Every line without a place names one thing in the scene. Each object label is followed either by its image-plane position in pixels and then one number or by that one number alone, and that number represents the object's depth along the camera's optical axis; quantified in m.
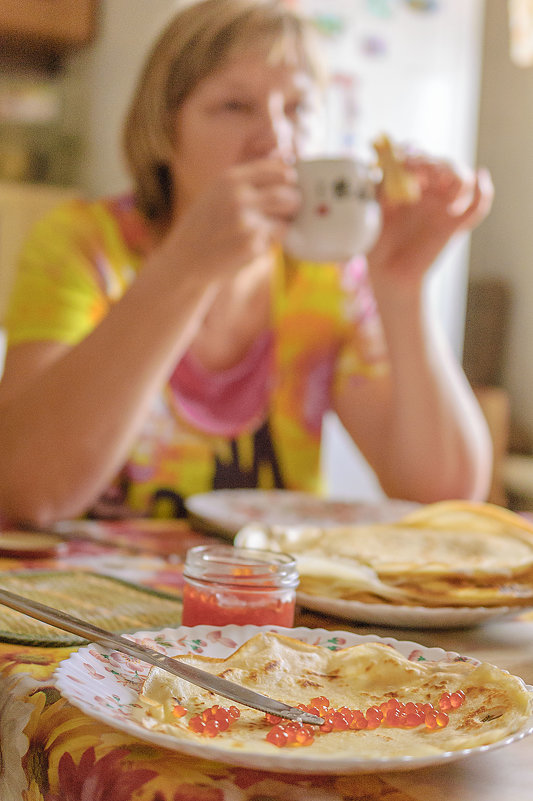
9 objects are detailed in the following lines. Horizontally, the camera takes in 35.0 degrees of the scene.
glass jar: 0.61
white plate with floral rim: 0.36
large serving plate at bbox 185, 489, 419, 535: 0.97
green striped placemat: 0.59
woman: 1.06
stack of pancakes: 0.68
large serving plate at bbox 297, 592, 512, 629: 0.64
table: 0.39
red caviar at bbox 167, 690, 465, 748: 0.39
